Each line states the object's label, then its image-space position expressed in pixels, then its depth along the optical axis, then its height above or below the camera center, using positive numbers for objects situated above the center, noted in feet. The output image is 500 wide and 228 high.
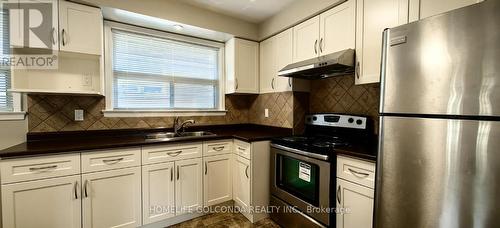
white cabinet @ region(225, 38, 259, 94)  9.14 +1.87
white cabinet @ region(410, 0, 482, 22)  4.10 +2.15
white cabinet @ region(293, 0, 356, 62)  6.04 +2.43
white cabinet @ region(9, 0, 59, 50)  5.57 +2.05
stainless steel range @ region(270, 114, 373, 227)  5.38 -1.73
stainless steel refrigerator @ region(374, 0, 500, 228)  2.79 -0.19
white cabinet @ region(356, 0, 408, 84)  5.01 +2.11
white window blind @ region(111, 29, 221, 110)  7.92 +1.41
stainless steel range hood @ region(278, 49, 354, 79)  5.72 +1.25
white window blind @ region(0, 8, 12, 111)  6.09 +1.00
